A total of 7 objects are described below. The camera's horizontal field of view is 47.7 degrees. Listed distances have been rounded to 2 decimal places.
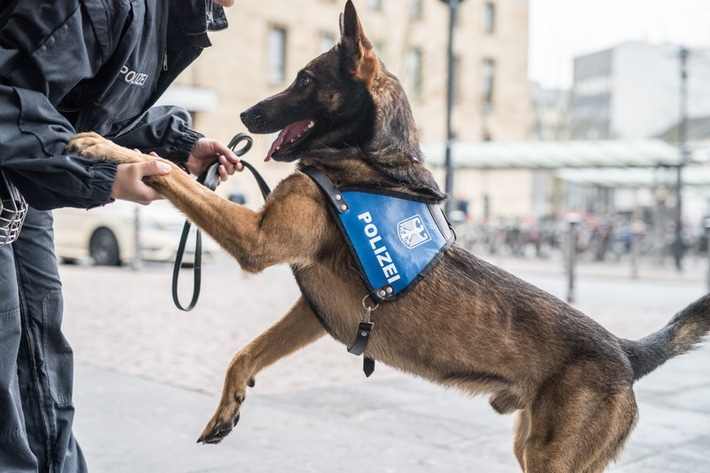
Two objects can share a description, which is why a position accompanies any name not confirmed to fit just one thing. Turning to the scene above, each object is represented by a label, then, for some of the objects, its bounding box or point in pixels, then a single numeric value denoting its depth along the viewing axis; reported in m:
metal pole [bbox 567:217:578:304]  11.66
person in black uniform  2.07
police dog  2.61
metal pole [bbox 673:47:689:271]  20.79
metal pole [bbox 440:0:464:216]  10.48
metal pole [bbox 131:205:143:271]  14.58
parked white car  15.14
